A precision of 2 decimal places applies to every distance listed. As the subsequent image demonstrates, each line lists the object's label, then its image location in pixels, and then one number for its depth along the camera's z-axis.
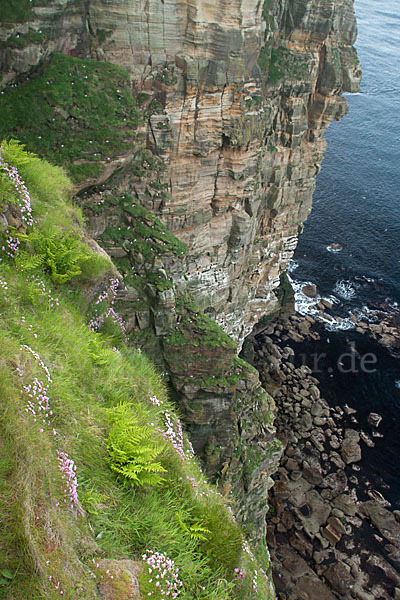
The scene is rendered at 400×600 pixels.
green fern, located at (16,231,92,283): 11.16
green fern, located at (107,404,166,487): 8.12
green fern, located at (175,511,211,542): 8.30
